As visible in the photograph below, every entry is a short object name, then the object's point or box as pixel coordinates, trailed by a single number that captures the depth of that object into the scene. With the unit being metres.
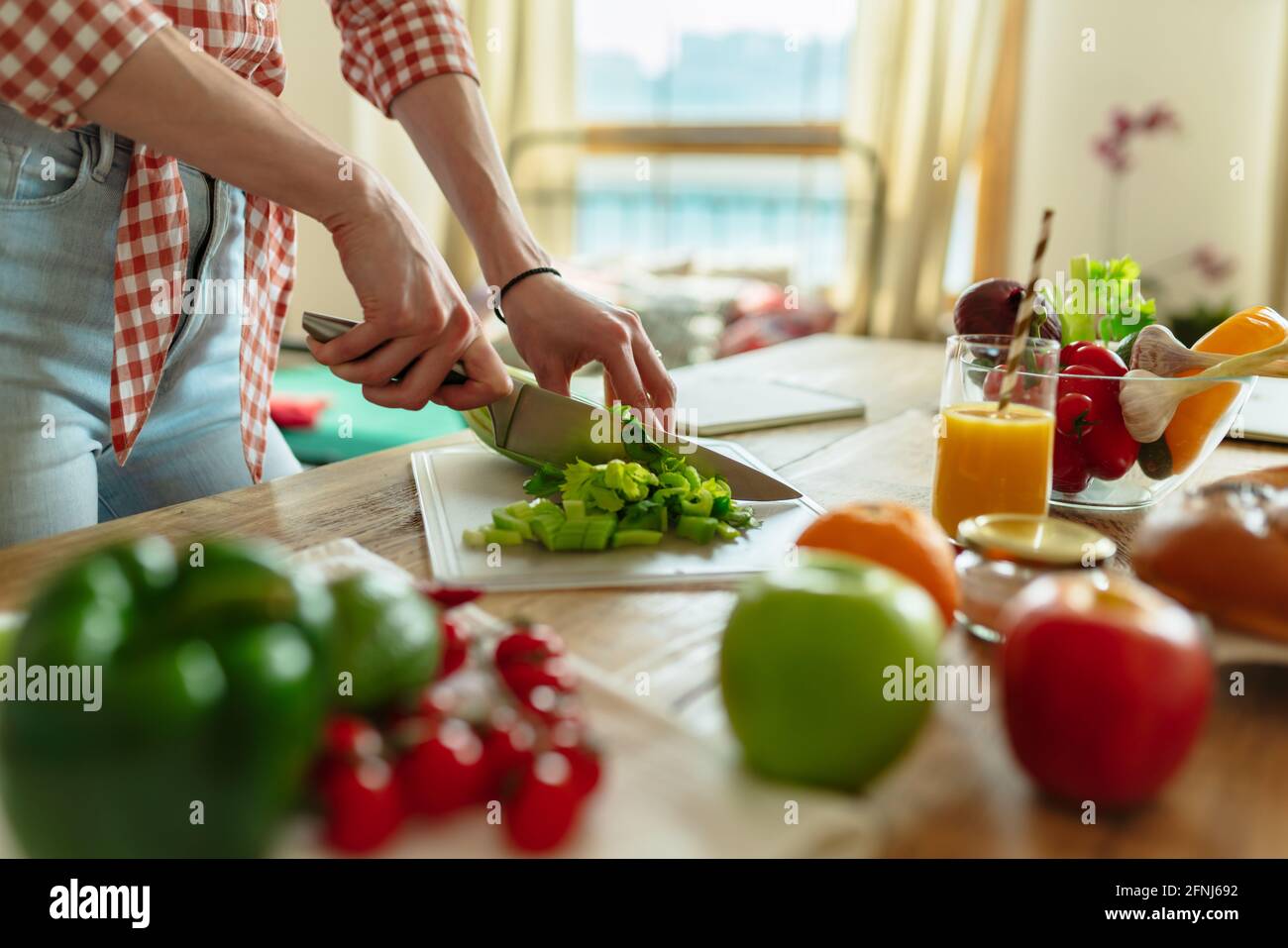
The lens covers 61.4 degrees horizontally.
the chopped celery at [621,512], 0.83
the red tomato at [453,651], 0.55
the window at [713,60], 3.86
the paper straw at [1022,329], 0.78
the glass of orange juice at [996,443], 0.85
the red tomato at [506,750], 0.45
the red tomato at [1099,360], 0.95
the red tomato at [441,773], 0.44
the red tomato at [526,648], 0.55
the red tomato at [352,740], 0.43
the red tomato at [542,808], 0.43
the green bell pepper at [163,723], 0.37
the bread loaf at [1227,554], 0.59
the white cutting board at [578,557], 0.77
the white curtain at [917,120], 3.44
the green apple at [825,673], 0.48
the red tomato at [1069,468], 0.95
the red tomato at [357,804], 0.42
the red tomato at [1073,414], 0.94
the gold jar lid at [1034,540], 0.64
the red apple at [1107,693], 0.47
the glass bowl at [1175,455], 0.94
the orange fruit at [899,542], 0.65
